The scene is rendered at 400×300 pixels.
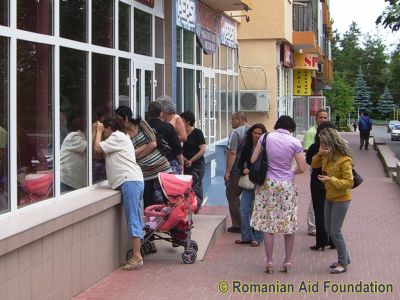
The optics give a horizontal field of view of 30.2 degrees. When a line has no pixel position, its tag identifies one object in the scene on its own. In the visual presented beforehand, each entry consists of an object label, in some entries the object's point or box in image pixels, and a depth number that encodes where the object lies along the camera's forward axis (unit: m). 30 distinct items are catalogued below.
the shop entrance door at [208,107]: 16.58
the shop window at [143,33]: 10.34
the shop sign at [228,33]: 18.41
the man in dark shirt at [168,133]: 9.09
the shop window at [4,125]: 6.02
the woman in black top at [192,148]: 10.30
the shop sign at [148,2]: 10.49
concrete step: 8.85
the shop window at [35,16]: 6.45
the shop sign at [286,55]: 26.14
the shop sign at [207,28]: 15.31
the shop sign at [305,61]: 31.92
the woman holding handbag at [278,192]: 7.94
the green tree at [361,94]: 109.62
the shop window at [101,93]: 8.33
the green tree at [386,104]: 111.56
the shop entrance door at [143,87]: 10.35
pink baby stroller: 8.28
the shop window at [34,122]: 6.41
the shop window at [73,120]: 7.41
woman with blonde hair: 7.96
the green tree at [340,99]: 76.31
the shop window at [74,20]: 7.40
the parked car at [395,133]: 52.12
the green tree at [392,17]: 30.48
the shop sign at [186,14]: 12.65
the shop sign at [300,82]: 33.12
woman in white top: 7.88
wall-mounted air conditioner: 22.61
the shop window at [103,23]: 8.39
